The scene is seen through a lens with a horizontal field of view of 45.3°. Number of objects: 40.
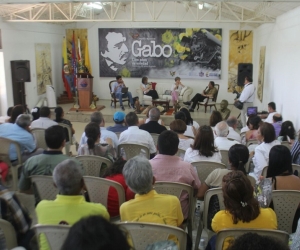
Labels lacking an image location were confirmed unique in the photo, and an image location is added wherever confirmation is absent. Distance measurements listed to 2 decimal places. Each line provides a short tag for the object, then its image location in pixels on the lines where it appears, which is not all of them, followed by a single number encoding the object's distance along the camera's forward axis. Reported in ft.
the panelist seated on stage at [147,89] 38.88
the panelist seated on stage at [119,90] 37.78
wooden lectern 35.47
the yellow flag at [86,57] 43.47
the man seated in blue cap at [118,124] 17.37
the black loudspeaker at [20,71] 32.89
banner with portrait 41.42
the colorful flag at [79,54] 40.78
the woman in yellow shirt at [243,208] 7.39
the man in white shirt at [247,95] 30.12
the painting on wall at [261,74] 34.74
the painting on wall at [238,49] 41.09
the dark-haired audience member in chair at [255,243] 4.05
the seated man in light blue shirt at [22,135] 14.97
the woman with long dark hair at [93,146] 12.86
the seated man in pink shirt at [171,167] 10.19
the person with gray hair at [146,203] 7.69
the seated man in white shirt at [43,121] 18.47
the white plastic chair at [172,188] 9.38
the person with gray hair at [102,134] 14.64
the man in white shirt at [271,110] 23.70
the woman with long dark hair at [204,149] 12.41
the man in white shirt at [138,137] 15.30
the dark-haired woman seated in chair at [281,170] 9.74
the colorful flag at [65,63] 42.39
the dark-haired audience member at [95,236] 3.59
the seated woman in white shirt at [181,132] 15.17
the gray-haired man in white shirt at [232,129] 17.28
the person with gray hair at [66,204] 7.16
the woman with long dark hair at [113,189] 9.85
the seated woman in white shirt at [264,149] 12.95
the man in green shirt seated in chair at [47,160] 10.52
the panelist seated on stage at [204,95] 36.60
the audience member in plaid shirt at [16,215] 7.69
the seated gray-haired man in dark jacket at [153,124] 17.34
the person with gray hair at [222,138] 14.51
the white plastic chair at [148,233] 6.65
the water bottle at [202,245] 10.91
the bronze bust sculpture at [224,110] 30.14
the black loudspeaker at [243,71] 33.78
